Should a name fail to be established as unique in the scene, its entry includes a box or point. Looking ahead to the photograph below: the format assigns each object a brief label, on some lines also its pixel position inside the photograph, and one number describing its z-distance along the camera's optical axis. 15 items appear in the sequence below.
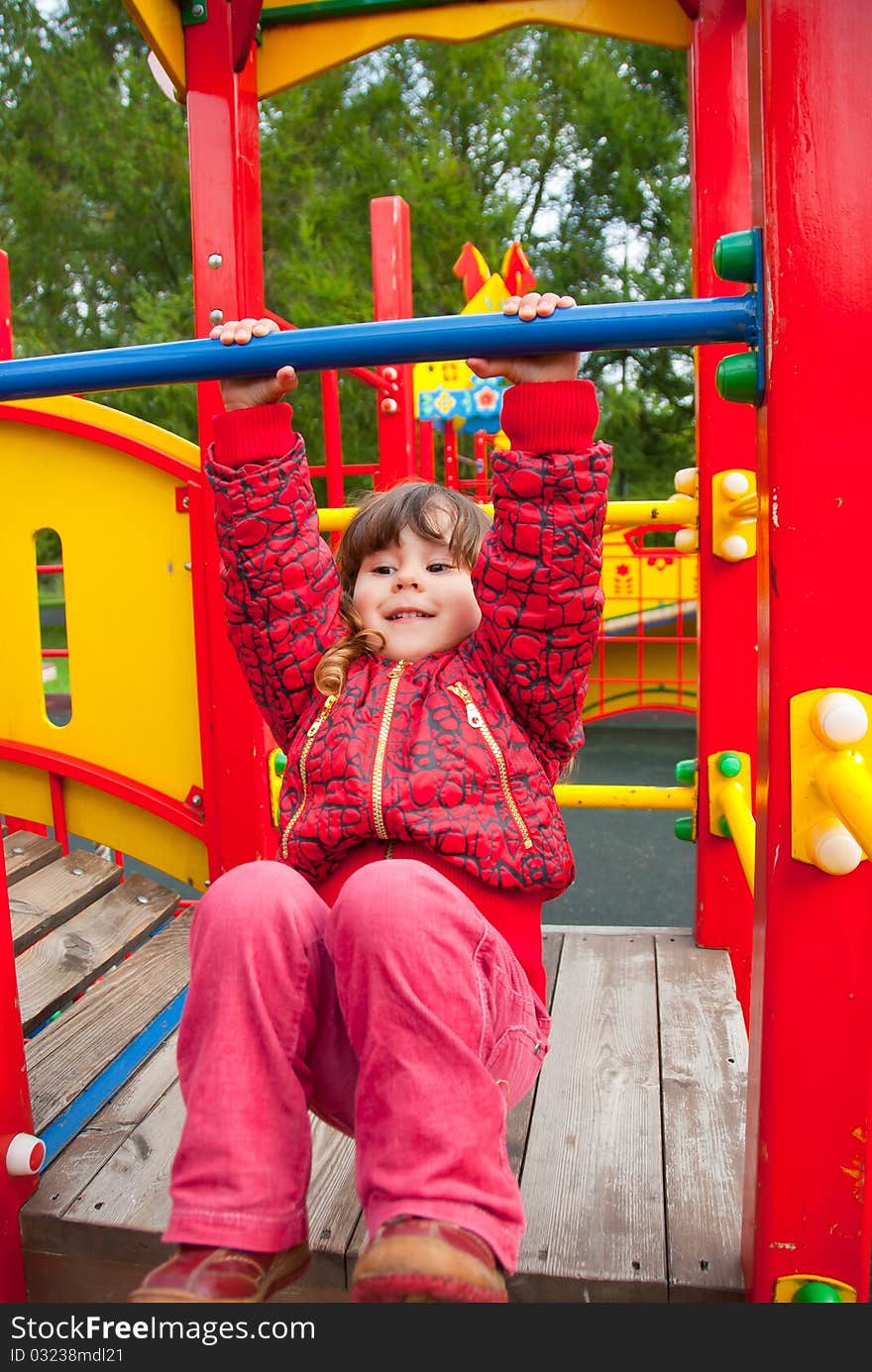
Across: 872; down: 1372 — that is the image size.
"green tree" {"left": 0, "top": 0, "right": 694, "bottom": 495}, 12.11
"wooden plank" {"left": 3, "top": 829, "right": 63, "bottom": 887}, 2.22
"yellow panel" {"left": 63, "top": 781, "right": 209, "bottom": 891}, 2.28
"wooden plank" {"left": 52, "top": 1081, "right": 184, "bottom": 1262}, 1.16
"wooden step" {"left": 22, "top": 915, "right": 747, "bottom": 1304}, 1.07
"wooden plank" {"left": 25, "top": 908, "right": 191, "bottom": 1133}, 1.47
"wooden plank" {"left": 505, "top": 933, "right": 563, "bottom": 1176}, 1.26
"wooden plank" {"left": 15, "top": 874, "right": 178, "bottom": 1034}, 1.78
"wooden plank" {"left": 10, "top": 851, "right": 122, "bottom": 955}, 1.99
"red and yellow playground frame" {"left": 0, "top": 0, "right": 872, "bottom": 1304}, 0.80
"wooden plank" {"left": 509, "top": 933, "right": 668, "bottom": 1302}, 1.05
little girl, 0.81
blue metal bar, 0.85
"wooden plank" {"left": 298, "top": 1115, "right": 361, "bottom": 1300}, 1.10
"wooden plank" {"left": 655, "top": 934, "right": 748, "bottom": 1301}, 1.05
